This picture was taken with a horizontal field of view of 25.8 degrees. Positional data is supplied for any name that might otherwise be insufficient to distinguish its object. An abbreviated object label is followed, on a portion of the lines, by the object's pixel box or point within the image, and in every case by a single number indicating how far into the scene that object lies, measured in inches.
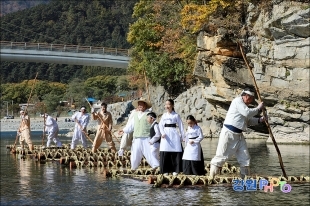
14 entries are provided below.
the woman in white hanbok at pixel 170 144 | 552.4
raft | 500.1
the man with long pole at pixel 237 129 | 489.4
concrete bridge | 2684.5
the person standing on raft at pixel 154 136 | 568.3
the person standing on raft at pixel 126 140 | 657.9
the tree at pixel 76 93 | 3409.7
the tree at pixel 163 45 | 1566.9
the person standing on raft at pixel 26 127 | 909.3
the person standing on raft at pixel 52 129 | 955.3
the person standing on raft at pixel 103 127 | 768.9
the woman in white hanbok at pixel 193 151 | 543.5
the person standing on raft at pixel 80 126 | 901.8
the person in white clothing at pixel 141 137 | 591.8
